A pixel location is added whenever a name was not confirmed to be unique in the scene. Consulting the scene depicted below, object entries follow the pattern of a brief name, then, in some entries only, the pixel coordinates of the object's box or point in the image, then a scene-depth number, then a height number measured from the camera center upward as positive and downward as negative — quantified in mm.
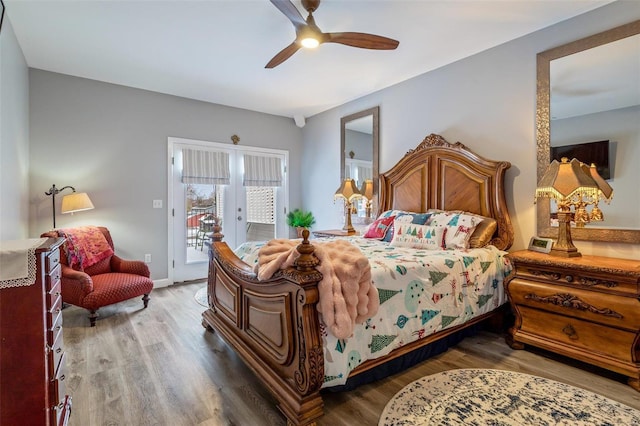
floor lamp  3486 +44
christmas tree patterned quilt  1729 -650
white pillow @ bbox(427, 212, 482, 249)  2766 -180
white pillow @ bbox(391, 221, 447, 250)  2836 -282
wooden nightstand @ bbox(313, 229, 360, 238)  4087 -369
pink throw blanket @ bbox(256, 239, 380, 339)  1525 -411
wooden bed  1543 -532
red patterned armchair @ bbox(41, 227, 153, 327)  2979 -809
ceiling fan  2227 +1393
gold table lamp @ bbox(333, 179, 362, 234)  4309 +181
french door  4602 -6
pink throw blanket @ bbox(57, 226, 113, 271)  3225 -451
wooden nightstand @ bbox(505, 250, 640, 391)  1980 -721
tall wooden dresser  1287 -652
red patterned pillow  3494 -244
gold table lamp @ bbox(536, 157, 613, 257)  2314 +129
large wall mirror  2332 +818
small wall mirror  4375 +896
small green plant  5320 -221
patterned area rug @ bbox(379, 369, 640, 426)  1657 -1159
